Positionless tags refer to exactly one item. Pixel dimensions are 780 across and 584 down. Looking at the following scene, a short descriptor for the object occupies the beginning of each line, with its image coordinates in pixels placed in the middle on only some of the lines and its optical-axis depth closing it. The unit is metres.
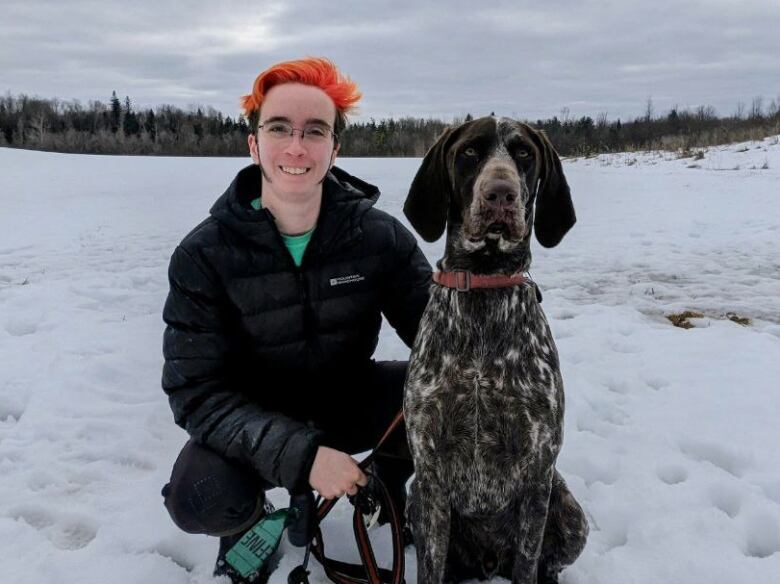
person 2.19
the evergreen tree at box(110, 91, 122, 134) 76.12
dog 1.97
